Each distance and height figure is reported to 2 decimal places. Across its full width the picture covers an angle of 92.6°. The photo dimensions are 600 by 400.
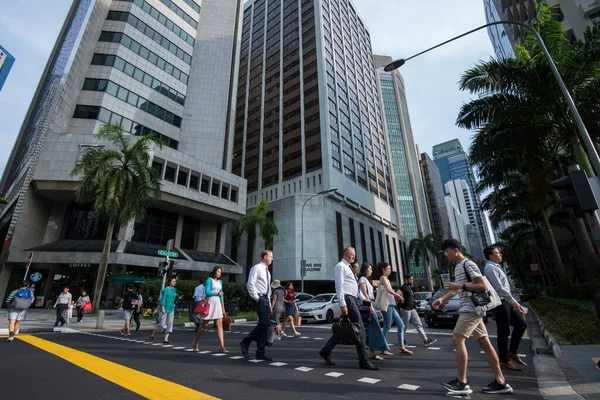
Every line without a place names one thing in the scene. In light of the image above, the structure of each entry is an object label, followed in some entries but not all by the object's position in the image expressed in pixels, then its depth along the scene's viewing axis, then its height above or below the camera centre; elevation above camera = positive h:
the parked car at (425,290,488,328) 10.52 -0.49
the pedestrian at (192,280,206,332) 9.32 +0.35
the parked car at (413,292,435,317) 18.34 +0.08
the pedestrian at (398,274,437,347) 6.82 -0.19
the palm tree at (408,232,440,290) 59.84 +10.56
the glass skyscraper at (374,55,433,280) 79.99 +40.48
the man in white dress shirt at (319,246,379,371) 4.55 -0.02
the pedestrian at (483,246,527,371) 4.60 -0.24
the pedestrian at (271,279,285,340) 7.90 -0.03
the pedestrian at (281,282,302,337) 9.29 -0.07
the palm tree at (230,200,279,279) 28.73 +7.39
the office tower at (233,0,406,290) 38.28 +27.62
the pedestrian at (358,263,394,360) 5.15 -0.52
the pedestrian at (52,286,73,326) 11.51 +0.10
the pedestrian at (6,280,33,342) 7.77 +0.06
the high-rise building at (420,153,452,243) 101.62 +34.44
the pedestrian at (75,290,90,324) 14.36 -0.03
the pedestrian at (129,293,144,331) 10.60 -0.23
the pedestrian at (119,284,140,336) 9.66 +0.02
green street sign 13.13 +2.30
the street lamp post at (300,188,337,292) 24.65 +2.80
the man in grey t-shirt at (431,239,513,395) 3.33 -0.32
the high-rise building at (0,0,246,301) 22.58 +16.55
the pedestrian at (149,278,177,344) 8.10 -0.11
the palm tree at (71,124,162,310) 16.98 +7.19
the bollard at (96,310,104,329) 11.62 -0.50
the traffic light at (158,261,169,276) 12.21 +1.52
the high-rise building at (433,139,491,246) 184.62 +72.92
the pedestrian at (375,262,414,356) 6.02 -0.02
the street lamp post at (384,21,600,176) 5.89 +4.64
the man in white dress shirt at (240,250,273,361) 5.16 -0.10
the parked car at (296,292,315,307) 19.02 +0.34
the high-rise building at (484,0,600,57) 20.22 +22.51
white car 14.30 -0.37
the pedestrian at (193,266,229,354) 5.82 -0.02
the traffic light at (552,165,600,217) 4.33 +1.59
